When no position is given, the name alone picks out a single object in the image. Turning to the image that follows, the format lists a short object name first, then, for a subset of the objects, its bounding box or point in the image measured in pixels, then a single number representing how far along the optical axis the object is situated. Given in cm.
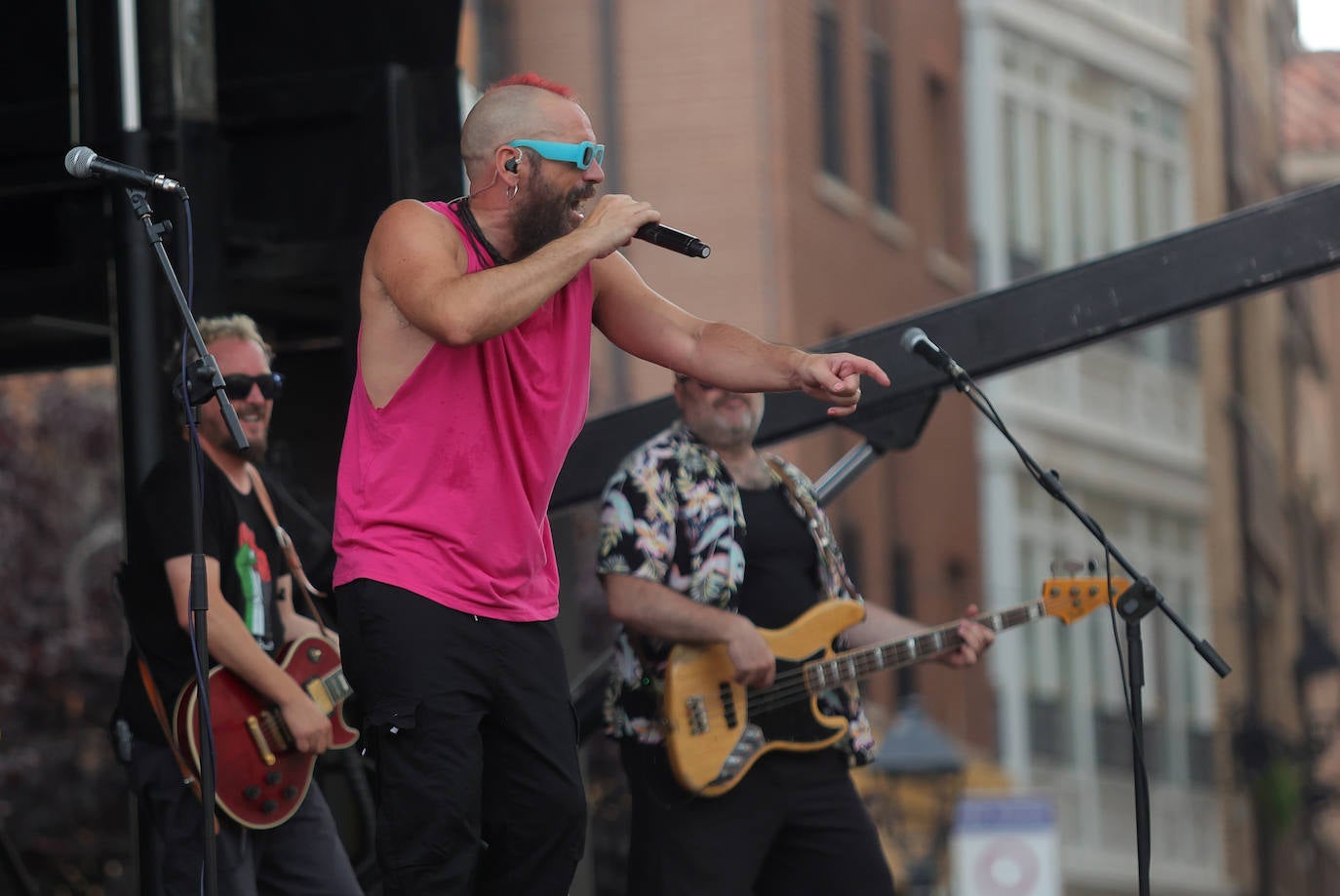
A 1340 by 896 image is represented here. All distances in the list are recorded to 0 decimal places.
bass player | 1213
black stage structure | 1315
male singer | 905
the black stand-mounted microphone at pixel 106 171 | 1016
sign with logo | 2641
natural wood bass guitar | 1221
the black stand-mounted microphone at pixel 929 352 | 1153
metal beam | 1313
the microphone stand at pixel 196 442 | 987
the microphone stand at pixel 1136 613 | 1085
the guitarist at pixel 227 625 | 1116
